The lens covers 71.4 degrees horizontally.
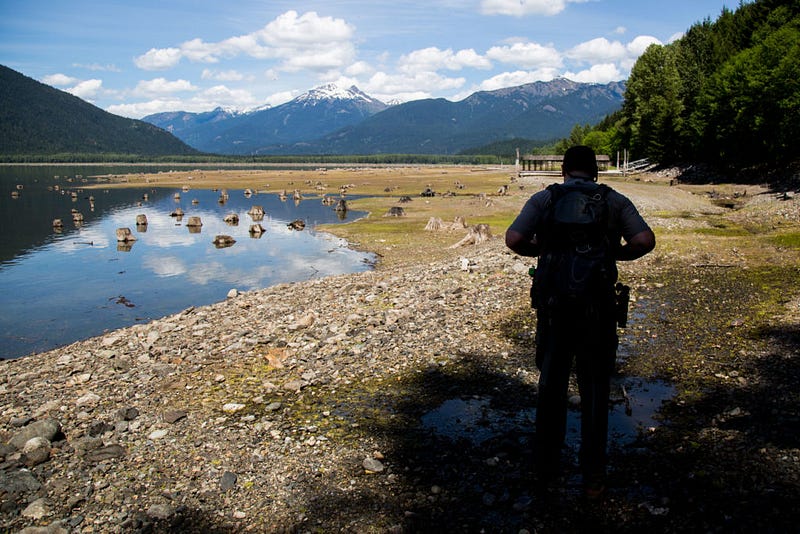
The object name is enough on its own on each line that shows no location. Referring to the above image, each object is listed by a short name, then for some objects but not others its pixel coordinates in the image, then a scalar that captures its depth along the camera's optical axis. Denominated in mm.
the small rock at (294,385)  10477
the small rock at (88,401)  10118
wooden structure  77238
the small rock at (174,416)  9235
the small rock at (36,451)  7972
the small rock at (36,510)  6738
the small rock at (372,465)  7316
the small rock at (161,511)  6633
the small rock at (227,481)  7164
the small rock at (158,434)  8703
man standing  5984
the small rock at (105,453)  8030
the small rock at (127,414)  9469
